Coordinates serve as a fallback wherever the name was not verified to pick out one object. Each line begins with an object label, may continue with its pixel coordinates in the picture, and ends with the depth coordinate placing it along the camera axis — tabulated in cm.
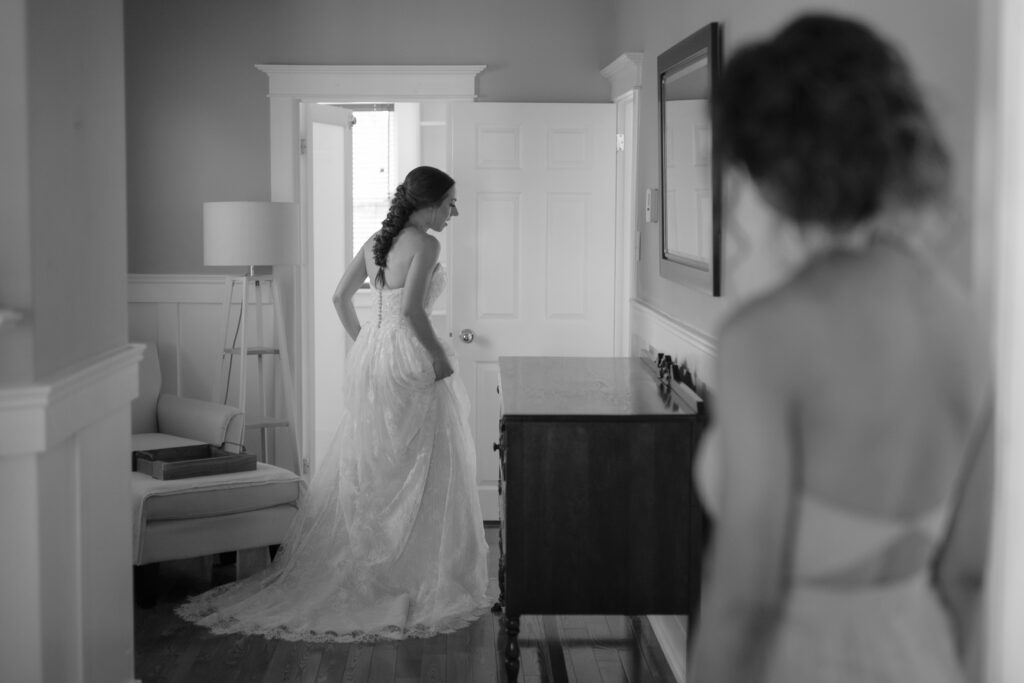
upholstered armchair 427
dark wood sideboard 300
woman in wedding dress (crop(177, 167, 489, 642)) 432
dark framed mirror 305
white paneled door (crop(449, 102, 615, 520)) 542
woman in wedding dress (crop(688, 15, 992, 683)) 106
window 703
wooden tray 440
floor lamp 496
